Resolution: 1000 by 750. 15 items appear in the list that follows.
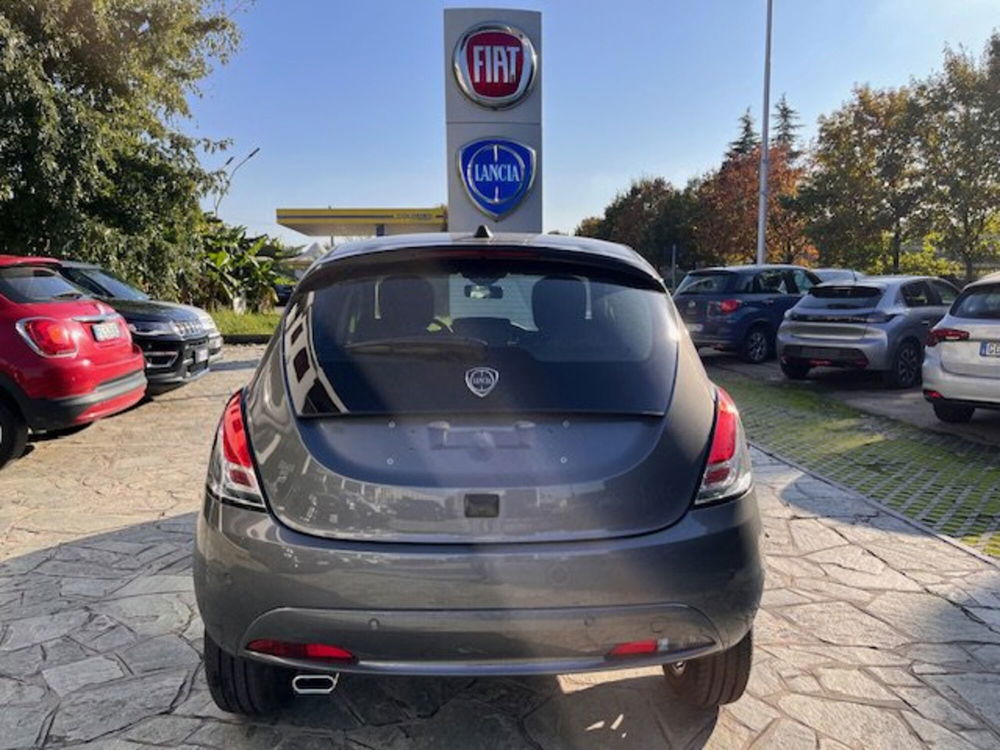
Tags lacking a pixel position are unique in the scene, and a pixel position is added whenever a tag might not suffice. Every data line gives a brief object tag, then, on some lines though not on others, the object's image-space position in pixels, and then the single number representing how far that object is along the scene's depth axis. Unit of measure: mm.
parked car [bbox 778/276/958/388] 9305
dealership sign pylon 8570
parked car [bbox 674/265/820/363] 11969
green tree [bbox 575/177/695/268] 38281
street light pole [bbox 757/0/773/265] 21719
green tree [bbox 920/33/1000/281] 18766
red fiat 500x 5152
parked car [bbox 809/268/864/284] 13988
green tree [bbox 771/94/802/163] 61262
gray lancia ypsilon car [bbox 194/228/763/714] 1903
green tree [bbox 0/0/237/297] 10492
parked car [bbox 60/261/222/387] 7648
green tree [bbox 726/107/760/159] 55375
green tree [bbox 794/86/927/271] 21281
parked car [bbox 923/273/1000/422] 6297
